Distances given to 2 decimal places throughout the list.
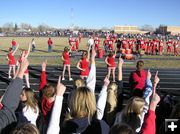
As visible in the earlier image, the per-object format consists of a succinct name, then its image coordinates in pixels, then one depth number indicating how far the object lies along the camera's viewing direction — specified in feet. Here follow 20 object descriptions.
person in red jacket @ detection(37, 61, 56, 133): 9.54
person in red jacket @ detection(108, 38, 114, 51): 57.42
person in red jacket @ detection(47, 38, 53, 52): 55.61
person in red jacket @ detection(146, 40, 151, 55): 56.90
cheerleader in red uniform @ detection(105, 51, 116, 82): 28.48
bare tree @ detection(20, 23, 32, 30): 343.44
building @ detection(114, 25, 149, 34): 235.39
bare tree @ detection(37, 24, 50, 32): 327.25
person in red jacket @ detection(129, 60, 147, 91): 14.47
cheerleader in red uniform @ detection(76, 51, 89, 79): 25.04
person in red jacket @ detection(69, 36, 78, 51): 58.34
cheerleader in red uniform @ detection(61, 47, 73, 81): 29.28
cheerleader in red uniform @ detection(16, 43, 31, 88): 24.20
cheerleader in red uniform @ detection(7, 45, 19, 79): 29.91
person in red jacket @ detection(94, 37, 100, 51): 54.25
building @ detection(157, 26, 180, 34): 208.98
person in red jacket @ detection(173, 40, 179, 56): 56.20
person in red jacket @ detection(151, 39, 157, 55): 56.18
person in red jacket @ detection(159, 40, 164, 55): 55.01
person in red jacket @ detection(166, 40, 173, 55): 56.68
